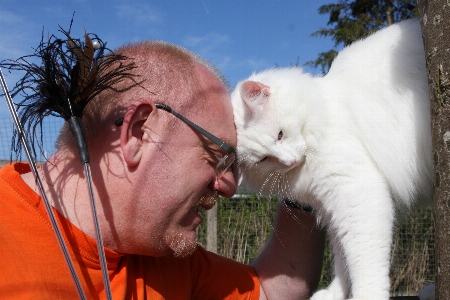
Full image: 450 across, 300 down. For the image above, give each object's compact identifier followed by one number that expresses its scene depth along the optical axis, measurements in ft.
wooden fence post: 12.00
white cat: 4.77
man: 3.47
